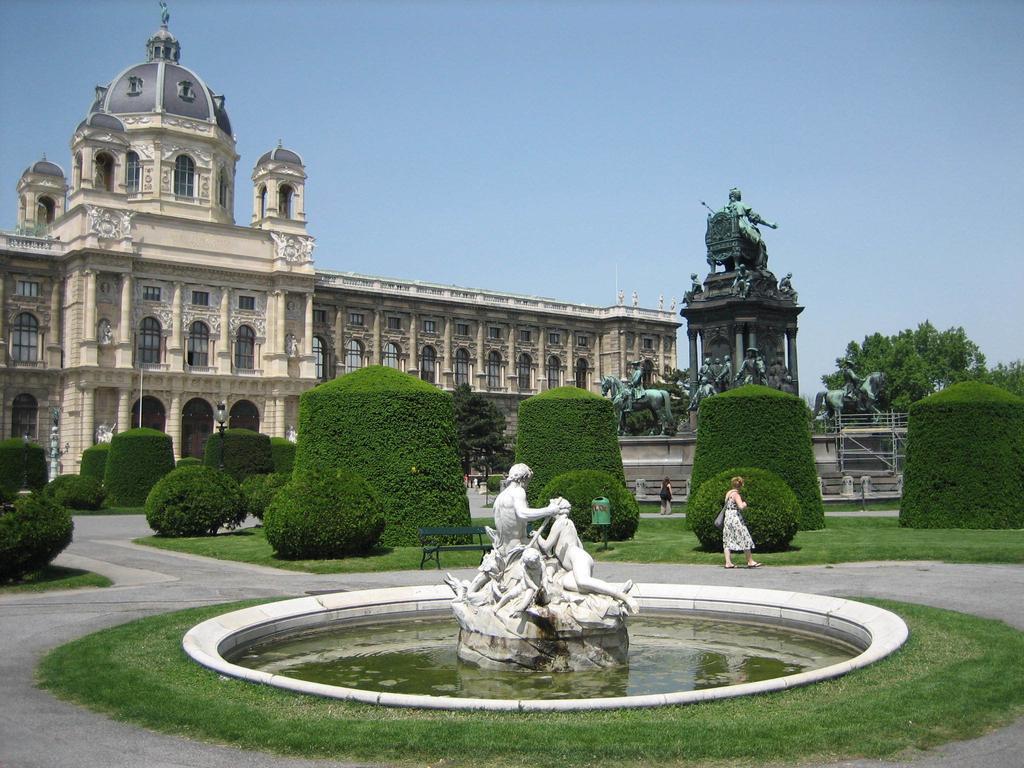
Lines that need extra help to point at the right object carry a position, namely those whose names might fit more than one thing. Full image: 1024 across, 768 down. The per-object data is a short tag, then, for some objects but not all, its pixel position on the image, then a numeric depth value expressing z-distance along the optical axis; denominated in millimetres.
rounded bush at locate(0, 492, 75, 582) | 15070
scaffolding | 34438
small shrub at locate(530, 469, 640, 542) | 20391
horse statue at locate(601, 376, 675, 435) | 36725
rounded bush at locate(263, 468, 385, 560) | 18250
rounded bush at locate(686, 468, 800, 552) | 18078
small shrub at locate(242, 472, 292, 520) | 27875
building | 66125
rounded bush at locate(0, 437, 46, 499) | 41562
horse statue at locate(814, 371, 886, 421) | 34969
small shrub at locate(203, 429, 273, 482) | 43094
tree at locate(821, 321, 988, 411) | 73625
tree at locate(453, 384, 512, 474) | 69375
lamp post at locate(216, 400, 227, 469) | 36125
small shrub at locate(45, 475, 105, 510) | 36656
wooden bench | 17578
